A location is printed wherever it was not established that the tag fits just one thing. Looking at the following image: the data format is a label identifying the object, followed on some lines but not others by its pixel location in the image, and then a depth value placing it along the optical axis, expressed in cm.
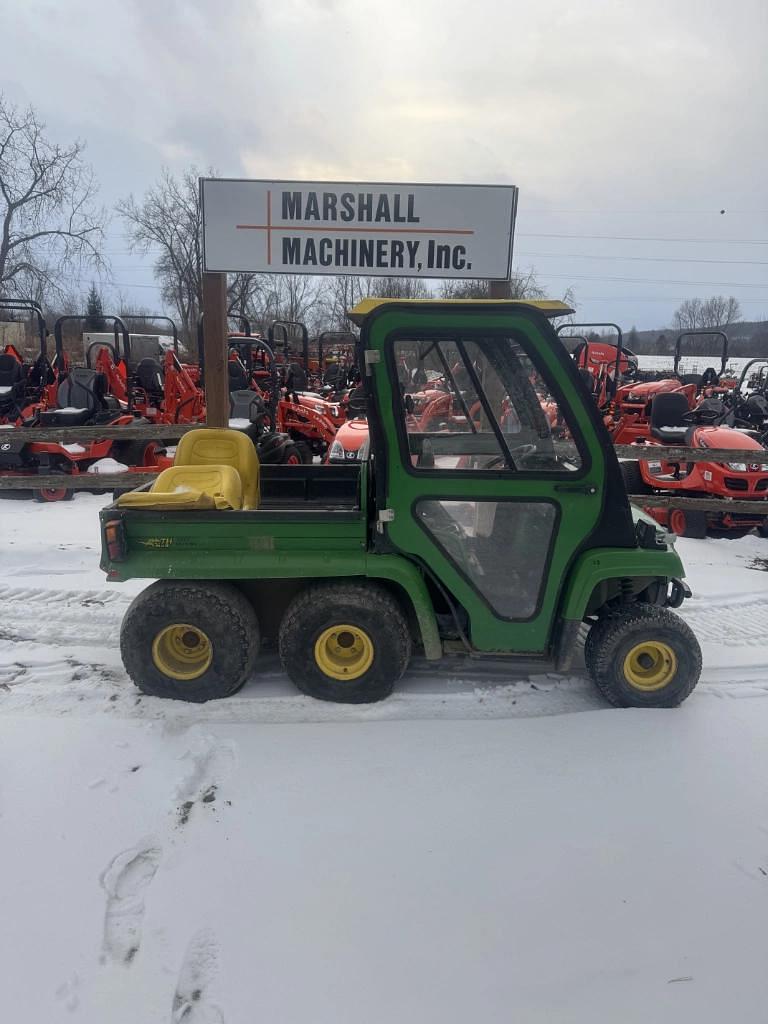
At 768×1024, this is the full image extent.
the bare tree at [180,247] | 2952
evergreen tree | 3603
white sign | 411
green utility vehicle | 286
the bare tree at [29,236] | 1994
